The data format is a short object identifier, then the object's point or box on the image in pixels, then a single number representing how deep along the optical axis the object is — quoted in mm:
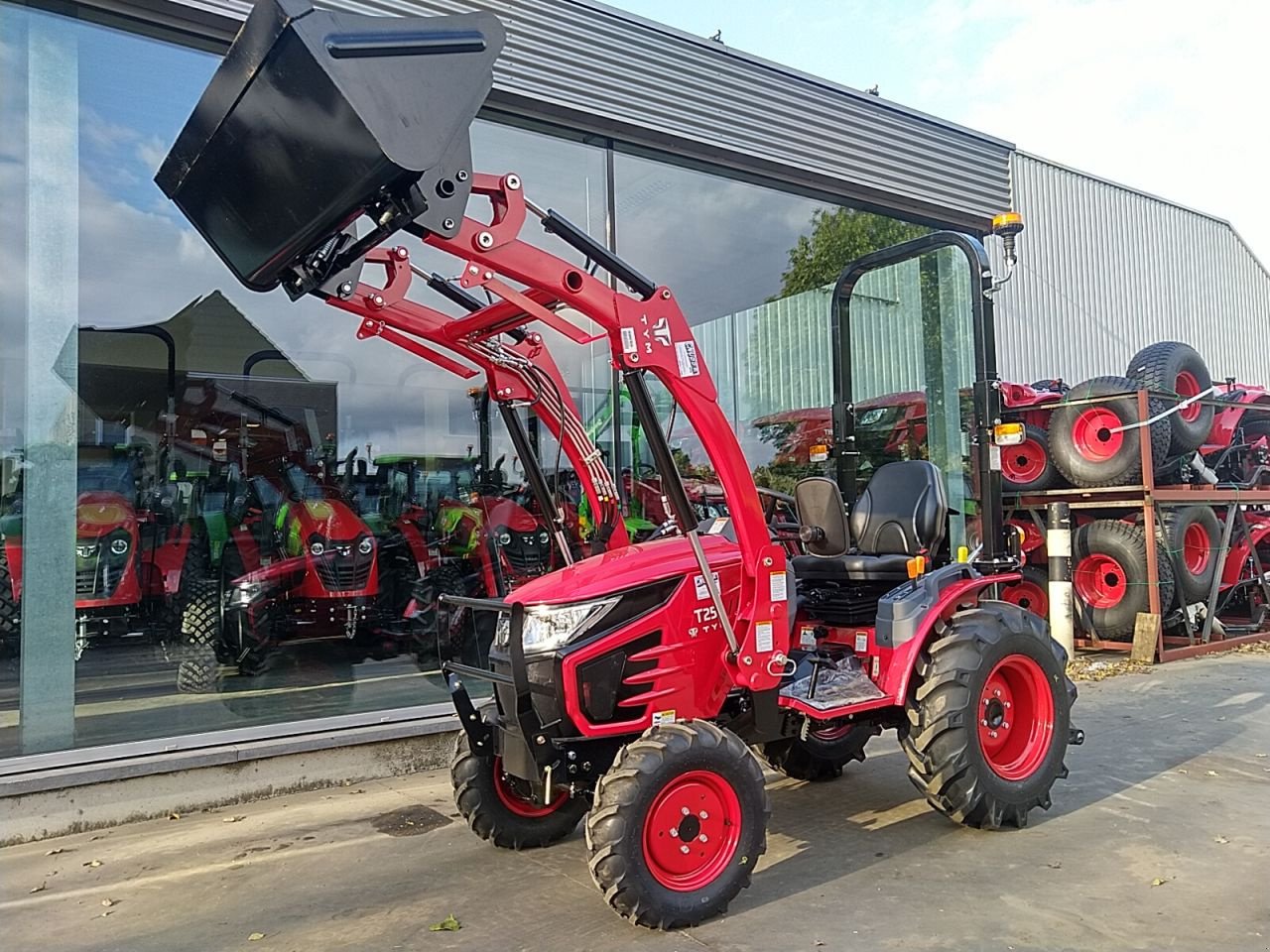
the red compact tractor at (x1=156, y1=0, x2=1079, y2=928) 3053
